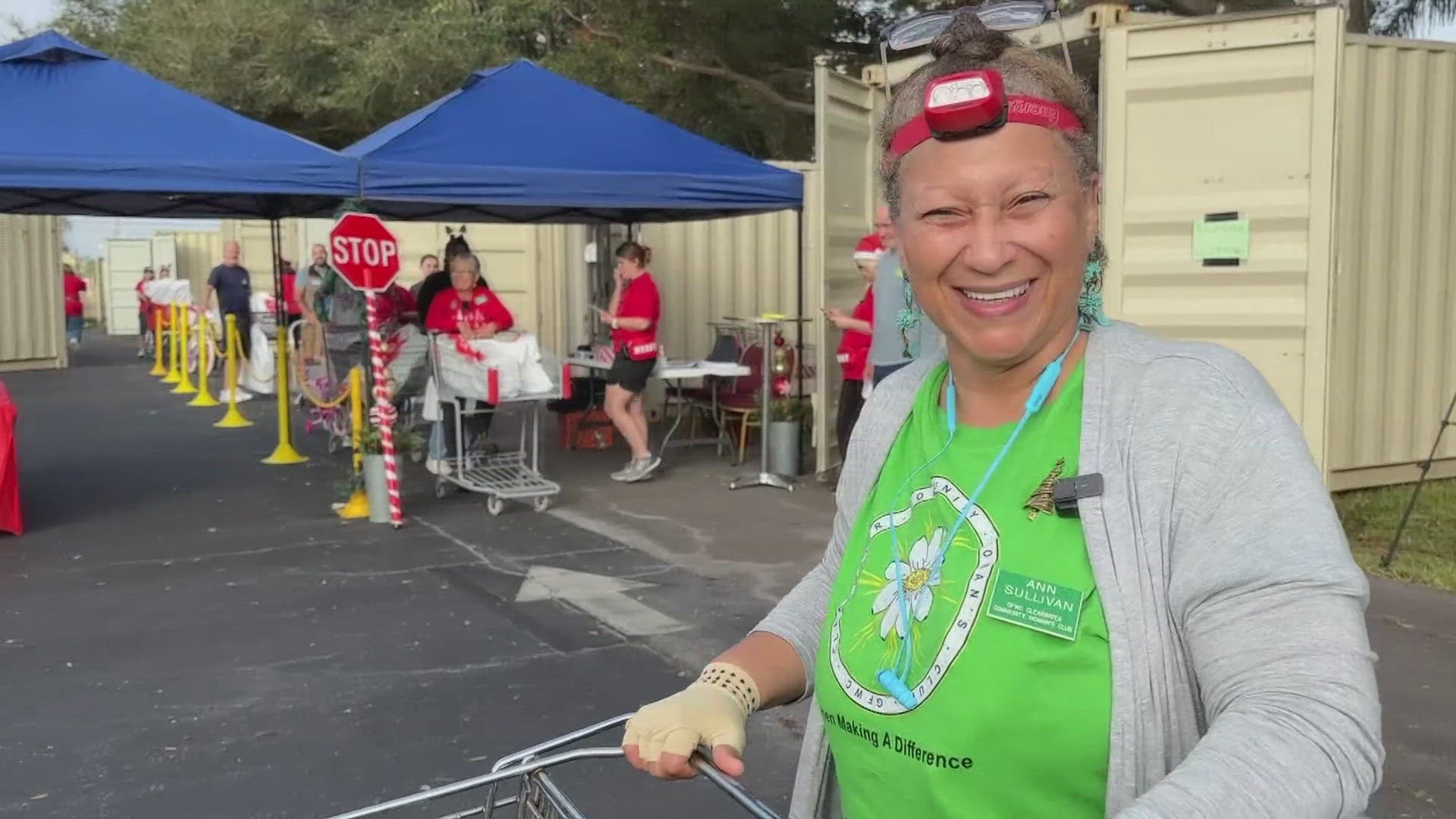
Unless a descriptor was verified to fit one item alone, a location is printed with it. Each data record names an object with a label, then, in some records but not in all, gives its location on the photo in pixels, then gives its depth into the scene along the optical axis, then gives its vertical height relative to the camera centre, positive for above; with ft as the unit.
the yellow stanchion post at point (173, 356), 62.12 -2.29
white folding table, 32.04 -1.64
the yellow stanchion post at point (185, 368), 56.29 -2.67
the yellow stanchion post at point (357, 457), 27.61 -3.18
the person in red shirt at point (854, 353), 27.45 -1.08
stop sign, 26.17 +1.10
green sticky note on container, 22.77 +1.05
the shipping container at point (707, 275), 38.81 +0.91
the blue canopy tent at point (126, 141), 23.62 +3.13
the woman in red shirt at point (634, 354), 31.40 -1.21
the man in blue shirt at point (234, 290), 53.67 +0.69
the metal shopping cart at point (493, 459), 28.02 -3.53
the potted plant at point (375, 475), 26.68 -3.44
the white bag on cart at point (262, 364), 52.78 -2.29
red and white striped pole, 26.27 -2.21
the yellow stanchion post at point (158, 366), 66.31 -3.00
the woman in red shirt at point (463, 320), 29.63 -0.35
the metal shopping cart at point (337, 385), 31.89 -2.14
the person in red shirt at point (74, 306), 77.10 +0.12
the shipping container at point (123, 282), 98.53 +2.04
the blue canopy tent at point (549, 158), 26.20 +3.07
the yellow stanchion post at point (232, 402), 44.27 -3.24
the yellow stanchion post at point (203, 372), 51.72 -2.63
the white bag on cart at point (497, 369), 28.48 -1.38
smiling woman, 3.83 -0.87
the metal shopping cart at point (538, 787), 5.31 -2.12
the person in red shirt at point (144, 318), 77.36 -0.63
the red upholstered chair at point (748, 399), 34.71 -2.55
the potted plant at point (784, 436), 31.68 -3.21
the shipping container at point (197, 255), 92.36 +3.73
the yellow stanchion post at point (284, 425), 34.55 -3.19
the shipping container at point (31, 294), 61.82 +0.70
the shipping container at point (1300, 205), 22.22 +1.68
